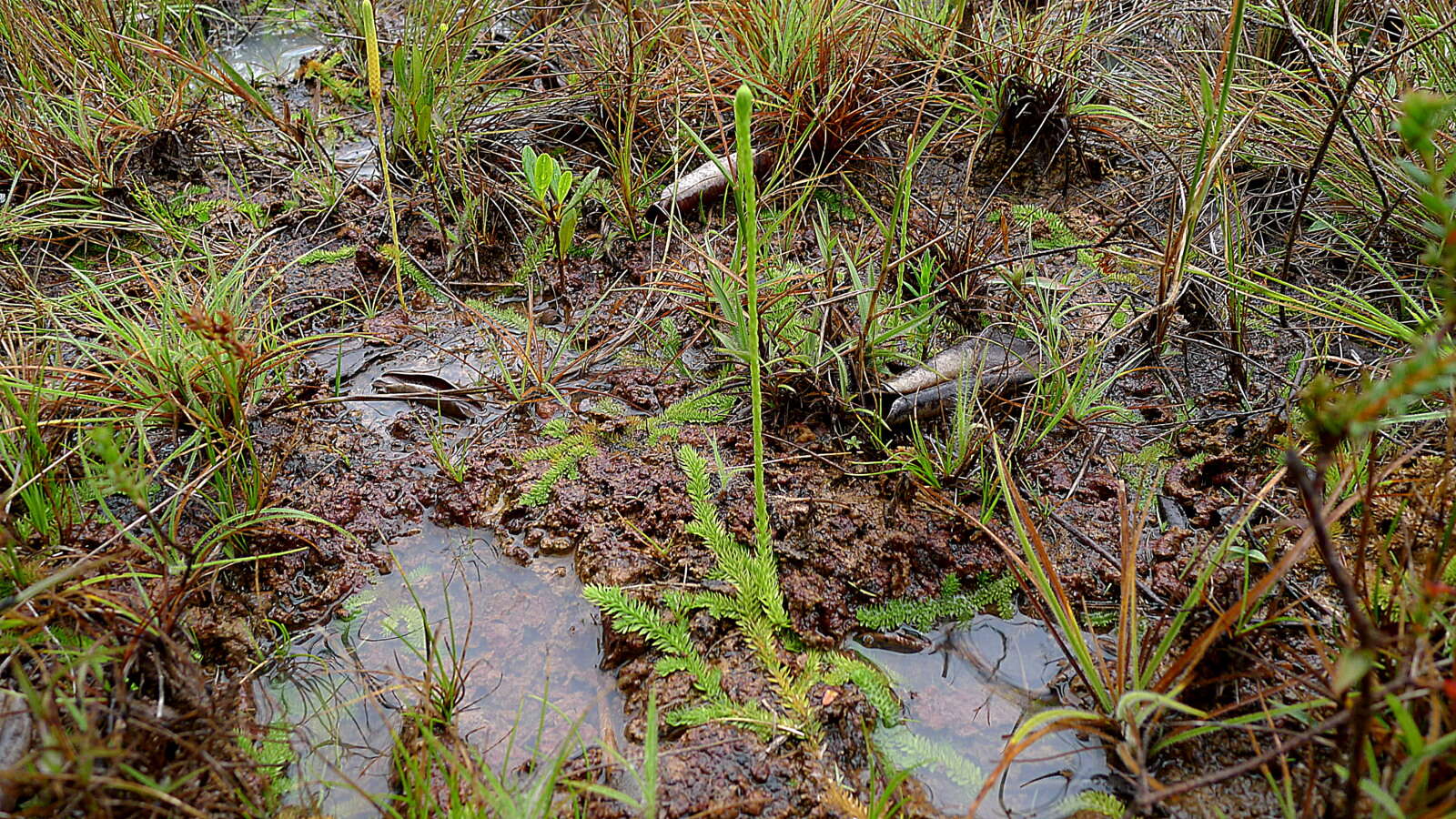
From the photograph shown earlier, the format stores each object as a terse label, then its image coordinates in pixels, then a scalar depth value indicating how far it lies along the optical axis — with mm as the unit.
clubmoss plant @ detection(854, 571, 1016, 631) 645
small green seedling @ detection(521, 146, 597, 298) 745
